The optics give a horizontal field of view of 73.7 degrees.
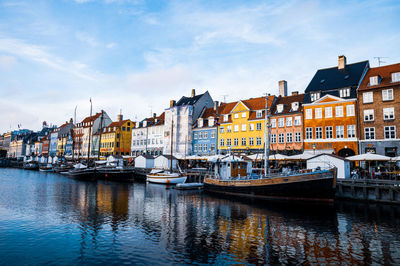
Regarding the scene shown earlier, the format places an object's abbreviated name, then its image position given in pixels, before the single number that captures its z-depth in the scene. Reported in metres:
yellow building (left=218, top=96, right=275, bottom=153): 49.59
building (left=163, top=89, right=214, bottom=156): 62.31
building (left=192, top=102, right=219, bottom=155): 57.78
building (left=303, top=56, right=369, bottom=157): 38.59
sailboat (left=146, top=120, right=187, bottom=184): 44.80
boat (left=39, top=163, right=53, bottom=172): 81.94
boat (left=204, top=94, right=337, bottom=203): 25.97
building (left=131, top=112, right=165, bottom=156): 70.62
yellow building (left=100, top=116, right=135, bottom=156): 83.56
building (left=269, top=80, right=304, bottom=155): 44.25
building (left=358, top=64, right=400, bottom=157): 34.91
